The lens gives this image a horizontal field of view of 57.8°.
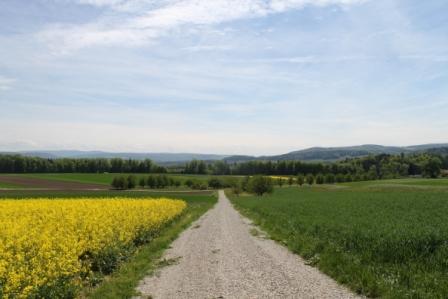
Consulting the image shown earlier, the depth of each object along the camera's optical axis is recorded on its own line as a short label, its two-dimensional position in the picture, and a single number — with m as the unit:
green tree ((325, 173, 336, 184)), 149.12
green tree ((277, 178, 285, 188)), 139.62
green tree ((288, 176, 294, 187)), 146.12
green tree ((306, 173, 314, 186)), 145.00
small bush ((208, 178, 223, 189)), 145.62
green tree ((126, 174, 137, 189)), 112.75
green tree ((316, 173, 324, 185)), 147.79
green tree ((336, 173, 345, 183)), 149.75
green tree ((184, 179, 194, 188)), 133.74
